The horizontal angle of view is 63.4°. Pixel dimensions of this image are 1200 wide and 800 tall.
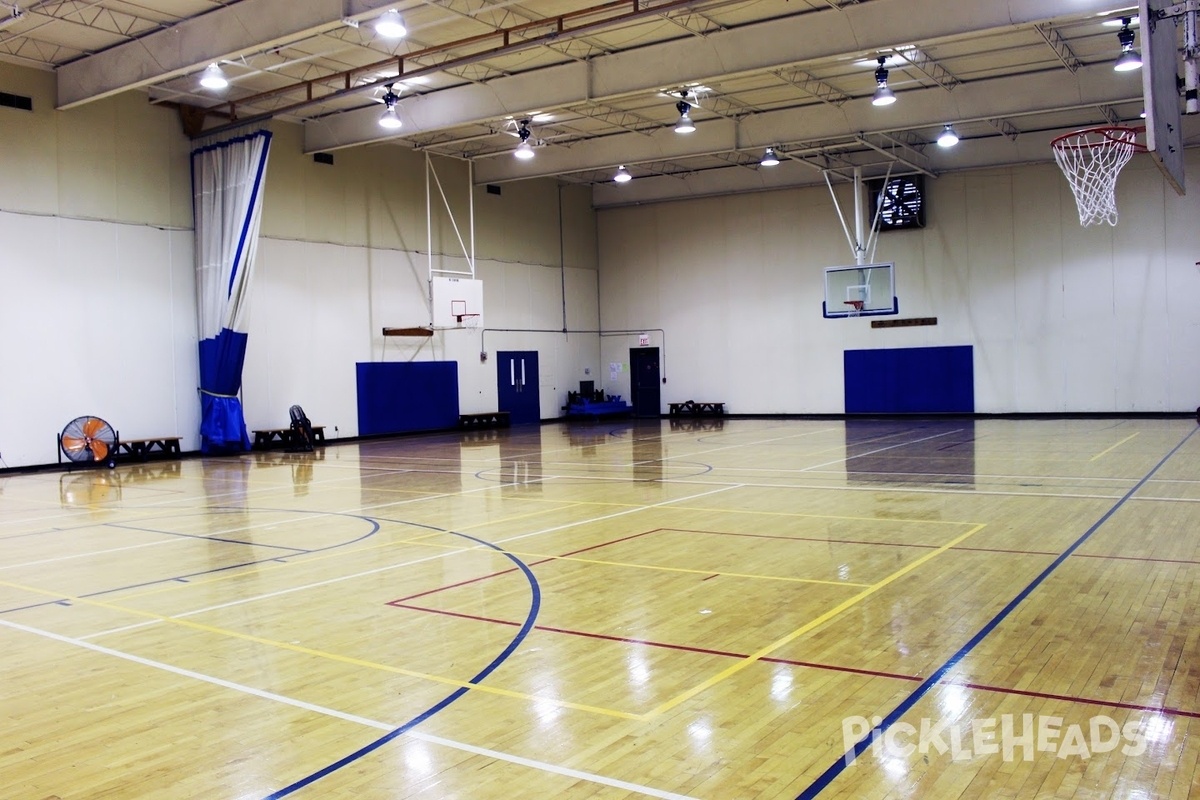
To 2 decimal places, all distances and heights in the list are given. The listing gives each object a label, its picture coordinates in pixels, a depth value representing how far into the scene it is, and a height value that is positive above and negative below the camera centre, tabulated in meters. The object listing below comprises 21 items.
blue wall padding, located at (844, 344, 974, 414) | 27.59 -0.20
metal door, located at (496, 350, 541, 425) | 29.97 +0.04
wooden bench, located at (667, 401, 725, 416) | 31.66 -0.93
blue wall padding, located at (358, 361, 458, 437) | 25.89 -0.18
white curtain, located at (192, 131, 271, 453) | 21.14 +2.90
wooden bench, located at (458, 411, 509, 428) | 28.53 -0.98
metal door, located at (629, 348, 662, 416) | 33.12 +0.00
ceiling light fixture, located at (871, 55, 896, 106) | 17.77 +5.22
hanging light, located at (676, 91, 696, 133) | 20.11 +5.42
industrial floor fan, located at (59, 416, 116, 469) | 19.45 -0.82
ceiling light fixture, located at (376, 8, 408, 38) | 14.18 +5.35
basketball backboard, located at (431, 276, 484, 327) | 26.59 +2.38
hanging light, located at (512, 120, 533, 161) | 22.22 +5.58
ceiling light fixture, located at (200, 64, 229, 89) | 16.61 +5.45
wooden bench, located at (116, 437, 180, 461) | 20.75 -1.04
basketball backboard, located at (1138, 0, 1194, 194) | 8.27 +2.57
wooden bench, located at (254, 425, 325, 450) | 22.81 -1.03
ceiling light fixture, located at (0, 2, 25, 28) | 14.88 +5.96
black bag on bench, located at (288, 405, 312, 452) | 22.69 -0.83
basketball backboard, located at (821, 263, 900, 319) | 25.52 +2.25
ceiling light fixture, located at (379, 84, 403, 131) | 19.19 +5.57
